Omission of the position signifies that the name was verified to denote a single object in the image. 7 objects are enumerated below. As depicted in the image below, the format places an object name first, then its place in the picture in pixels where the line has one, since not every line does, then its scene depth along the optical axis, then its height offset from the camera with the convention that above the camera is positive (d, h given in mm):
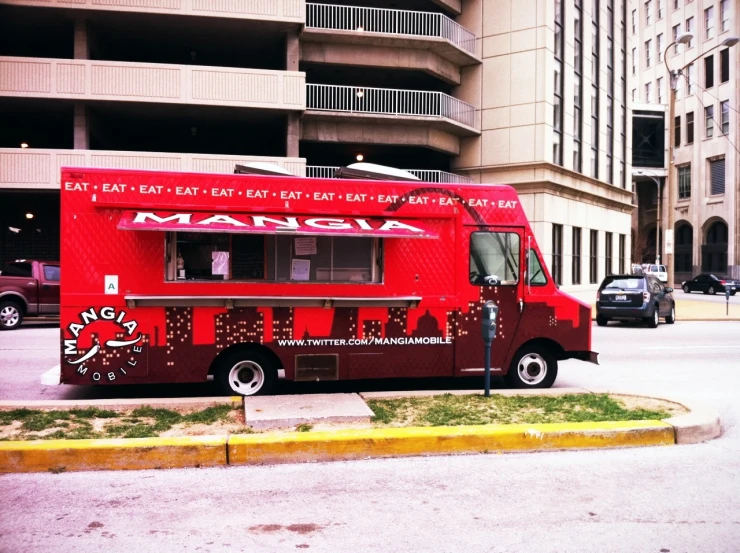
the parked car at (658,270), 51206 +745
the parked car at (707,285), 48291 -414
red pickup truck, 17109 -340
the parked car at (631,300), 20750 -659
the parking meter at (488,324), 7648 -527
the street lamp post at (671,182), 24297 +3670
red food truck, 7809 -45
